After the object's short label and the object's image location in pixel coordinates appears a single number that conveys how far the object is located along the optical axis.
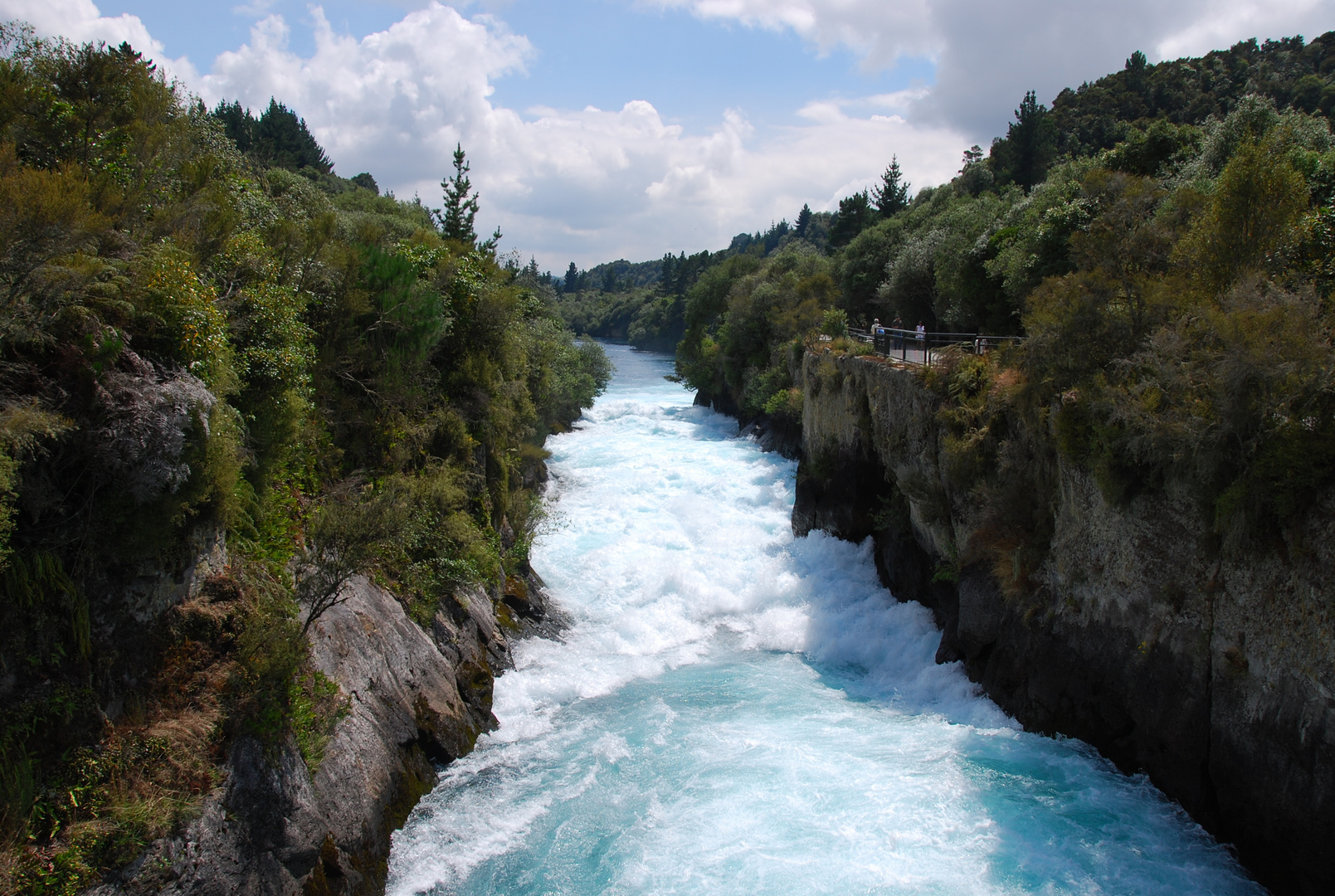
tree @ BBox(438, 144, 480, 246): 34.84
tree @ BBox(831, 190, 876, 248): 71.31
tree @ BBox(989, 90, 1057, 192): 55.62
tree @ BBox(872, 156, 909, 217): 70.12
